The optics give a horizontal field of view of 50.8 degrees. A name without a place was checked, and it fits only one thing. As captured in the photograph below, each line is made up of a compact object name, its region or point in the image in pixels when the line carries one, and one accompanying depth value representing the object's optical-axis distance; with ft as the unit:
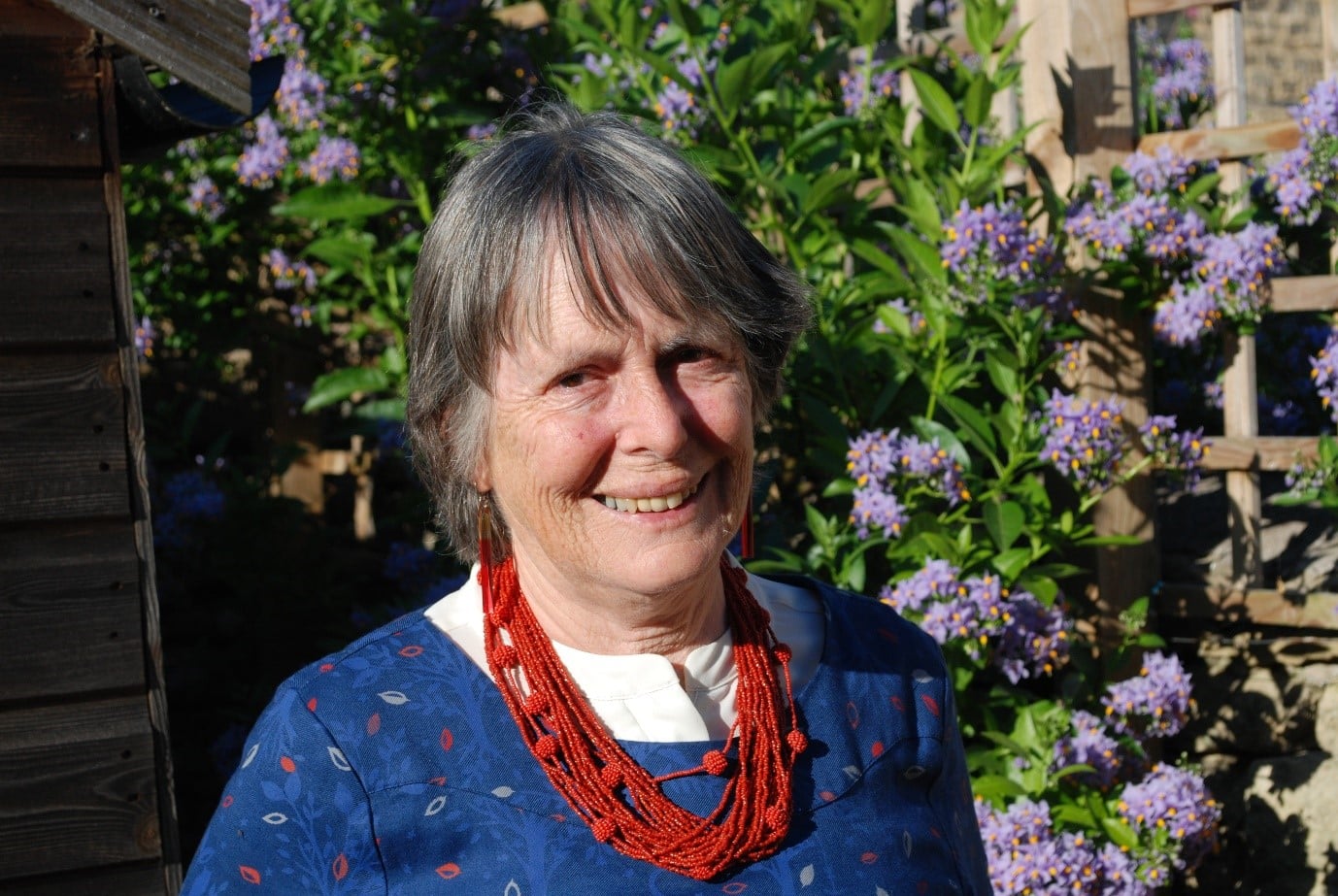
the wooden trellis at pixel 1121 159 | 10.21
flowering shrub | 9.05
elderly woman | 4.60
